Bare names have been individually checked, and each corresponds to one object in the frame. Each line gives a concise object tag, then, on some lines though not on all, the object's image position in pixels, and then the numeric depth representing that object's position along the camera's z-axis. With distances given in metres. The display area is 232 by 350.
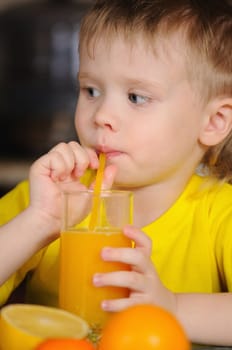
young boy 1.24
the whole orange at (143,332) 0.92
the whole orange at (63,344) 0.91
